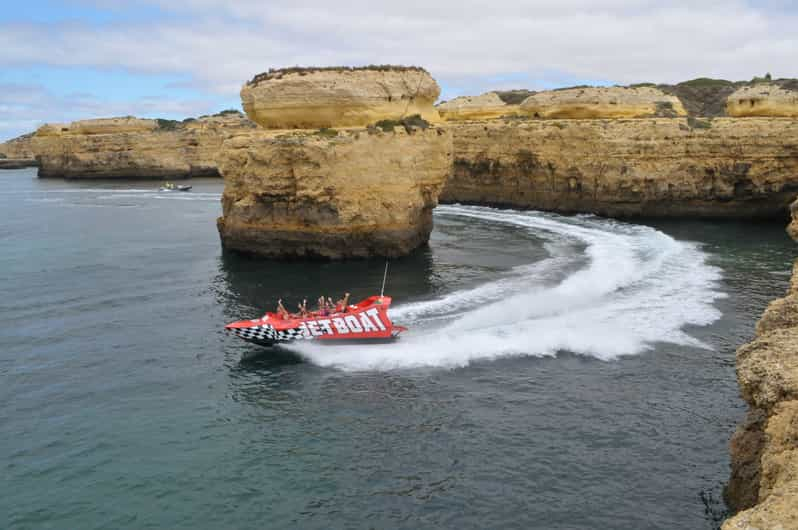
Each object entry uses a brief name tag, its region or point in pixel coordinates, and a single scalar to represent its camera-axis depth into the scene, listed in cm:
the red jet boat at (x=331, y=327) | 2534
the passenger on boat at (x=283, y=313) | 2634
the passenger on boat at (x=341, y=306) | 2728
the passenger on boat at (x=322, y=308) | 2694
